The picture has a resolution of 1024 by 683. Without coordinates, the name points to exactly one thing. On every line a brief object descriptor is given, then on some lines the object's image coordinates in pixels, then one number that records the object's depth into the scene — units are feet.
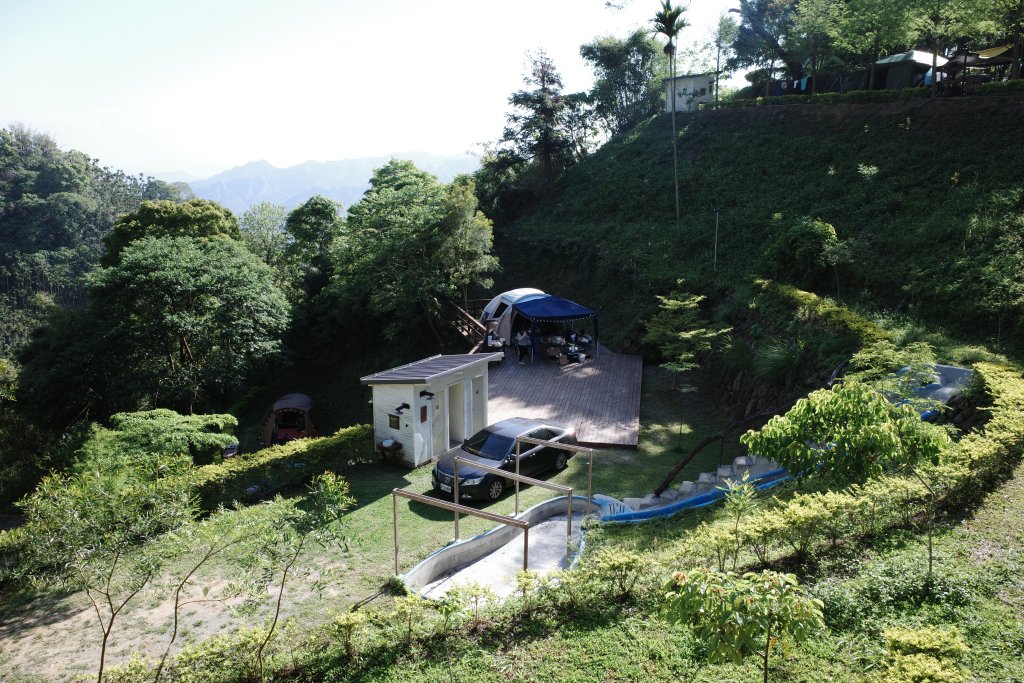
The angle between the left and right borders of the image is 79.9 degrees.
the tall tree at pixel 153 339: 57.52
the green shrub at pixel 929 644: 14.44
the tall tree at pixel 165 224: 88.43
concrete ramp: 26.66
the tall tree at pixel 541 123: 110.73
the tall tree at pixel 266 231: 105.29
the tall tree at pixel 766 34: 117.88
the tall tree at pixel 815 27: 94.01
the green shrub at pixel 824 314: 43.09
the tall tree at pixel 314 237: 89.35
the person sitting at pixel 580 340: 69.72
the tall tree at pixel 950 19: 71.67
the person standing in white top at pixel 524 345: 68.23
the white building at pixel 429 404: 42.68
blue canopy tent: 66.03
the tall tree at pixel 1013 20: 68.23
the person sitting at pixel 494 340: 68.13
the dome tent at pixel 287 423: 64.13
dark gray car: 36.47
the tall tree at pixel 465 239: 71.92
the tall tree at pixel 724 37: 145.28
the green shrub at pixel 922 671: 13.52
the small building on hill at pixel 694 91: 125.59
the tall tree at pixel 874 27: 80.48
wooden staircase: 73.77
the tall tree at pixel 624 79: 136.15
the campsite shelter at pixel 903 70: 90.61
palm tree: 72.02
